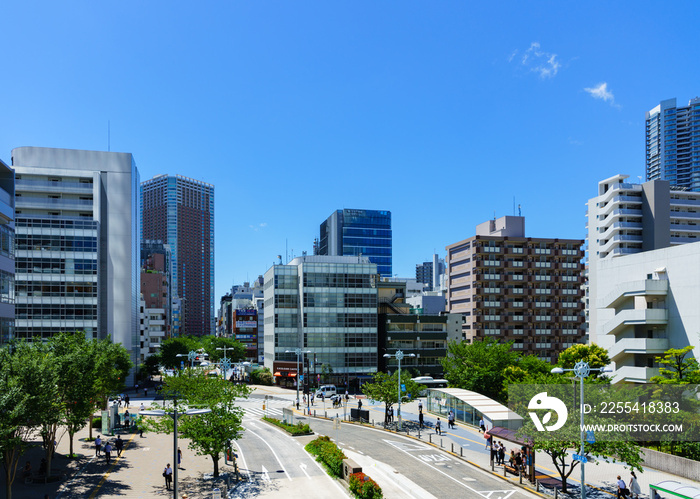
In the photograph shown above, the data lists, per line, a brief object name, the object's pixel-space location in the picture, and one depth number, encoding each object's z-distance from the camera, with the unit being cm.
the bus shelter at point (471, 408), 4675
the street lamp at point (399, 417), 5010
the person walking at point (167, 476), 3147
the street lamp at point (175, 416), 2503
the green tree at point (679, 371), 3881
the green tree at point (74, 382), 3394
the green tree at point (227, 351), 12151
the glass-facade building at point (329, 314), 9075
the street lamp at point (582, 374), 2667
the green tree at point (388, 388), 5181
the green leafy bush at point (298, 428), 4806
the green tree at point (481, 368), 6072
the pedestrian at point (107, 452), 3722
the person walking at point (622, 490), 2831
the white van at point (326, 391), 7894
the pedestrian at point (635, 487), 2864
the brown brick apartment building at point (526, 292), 9912
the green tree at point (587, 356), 5331
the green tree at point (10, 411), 2281
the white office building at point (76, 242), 7756
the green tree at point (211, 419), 3203
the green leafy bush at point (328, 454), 3372
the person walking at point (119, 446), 4009
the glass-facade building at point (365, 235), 17575
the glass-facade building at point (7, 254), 3578
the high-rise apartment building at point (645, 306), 5003
